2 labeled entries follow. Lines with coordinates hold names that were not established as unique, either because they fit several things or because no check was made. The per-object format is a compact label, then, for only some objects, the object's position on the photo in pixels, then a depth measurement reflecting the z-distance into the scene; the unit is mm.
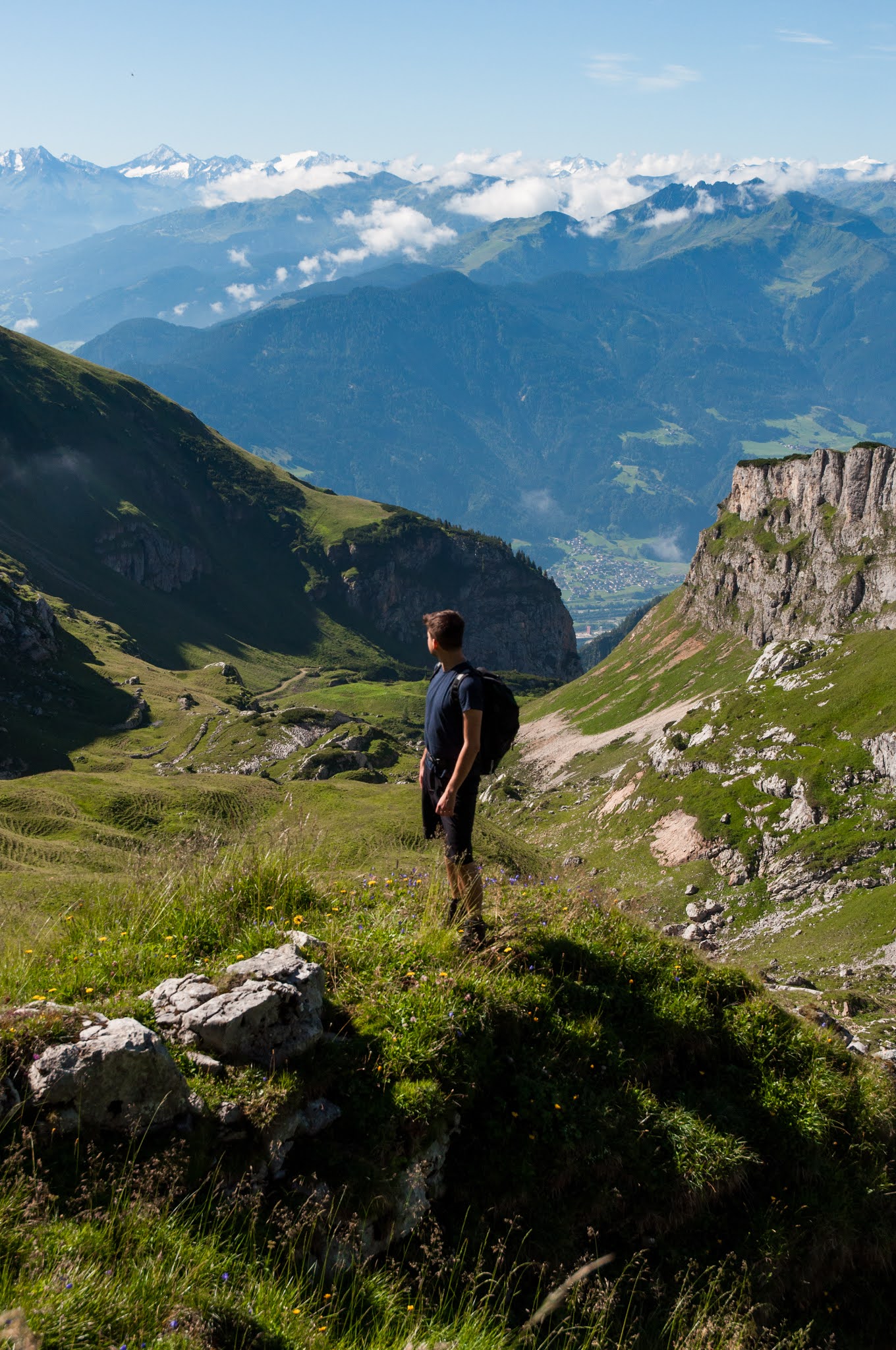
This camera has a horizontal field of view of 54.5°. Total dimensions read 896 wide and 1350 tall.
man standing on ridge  9961
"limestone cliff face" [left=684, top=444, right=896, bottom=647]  131750
